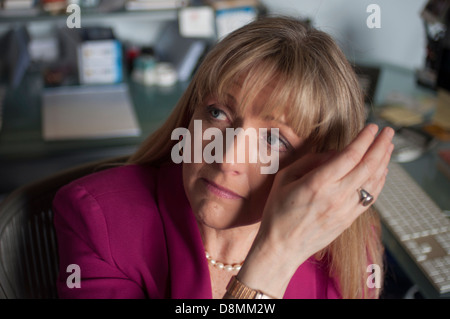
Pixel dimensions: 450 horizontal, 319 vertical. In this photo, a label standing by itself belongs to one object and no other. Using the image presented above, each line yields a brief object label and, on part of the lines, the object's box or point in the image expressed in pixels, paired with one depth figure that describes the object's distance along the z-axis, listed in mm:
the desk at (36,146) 1812
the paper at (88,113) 1910
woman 825
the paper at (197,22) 2377
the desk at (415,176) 1204
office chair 1039
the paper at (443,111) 1950
